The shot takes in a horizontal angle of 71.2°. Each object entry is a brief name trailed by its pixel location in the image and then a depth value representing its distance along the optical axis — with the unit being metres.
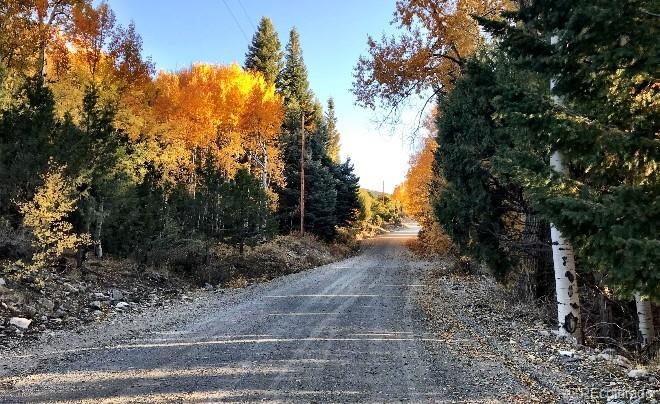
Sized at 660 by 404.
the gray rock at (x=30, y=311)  8.50
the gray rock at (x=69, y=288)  10.41
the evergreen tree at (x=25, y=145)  10.73
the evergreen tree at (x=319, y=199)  32.66
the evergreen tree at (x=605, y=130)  4.01
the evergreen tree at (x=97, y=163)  11.98
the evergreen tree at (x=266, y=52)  37.38
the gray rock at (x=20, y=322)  7.92
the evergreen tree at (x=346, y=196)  37.78
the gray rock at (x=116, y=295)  11.04
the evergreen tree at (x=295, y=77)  38.53
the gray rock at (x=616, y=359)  5.76
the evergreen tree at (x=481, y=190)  9.23
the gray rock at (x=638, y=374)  5.15
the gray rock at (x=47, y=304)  9.12
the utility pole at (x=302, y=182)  30.48
